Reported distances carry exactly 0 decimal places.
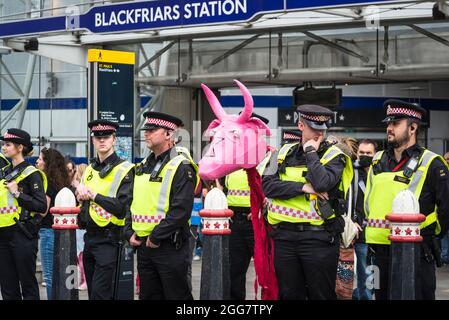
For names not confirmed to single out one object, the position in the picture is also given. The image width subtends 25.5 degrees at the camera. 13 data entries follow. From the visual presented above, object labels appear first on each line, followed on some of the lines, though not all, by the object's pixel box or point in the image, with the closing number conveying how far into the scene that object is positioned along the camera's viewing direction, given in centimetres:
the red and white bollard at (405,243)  680
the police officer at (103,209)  865
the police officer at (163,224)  770
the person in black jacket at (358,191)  1016
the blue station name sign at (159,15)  1254
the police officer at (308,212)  724
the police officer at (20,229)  968
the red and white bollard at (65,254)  857
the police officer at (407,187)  720
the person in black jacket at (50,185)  1103
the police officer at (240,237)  1002
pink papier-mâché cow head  704
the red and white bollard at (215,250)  763
